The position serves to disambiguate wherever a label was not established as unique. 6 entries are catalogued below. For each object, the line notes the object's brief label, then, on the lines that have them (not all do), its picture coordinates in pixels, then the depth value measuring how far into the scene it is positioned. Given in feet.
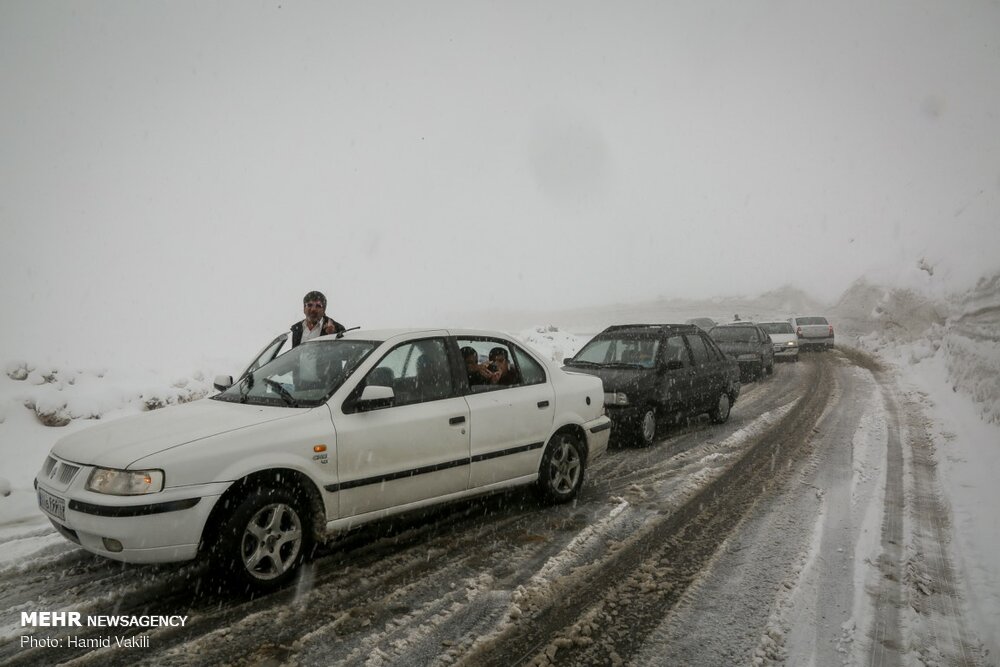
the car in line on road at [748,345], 49.47
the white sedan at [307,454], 10.44
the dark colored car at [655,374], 25.16
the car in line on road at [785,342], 67.46
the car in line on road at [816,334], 79.61
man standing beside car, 20.12
